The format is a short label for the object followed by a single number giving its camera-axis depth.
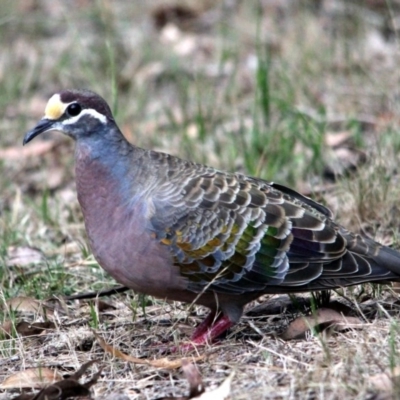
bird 9.19
